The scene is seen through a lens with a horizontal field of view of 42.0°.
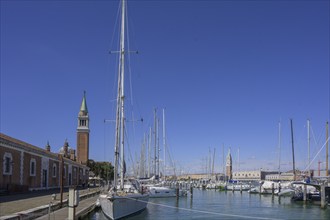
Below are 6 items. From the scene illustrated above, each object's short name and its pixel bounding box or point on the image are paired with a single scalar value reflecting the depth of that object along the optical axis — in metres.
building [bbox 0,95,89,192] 40.22
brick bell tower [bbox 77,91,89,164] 108.88
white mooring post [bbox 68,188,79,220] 17.54
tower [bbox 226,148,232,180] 187.77
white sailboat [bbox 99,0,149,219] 30.00
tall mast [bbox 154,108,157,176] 73.69
